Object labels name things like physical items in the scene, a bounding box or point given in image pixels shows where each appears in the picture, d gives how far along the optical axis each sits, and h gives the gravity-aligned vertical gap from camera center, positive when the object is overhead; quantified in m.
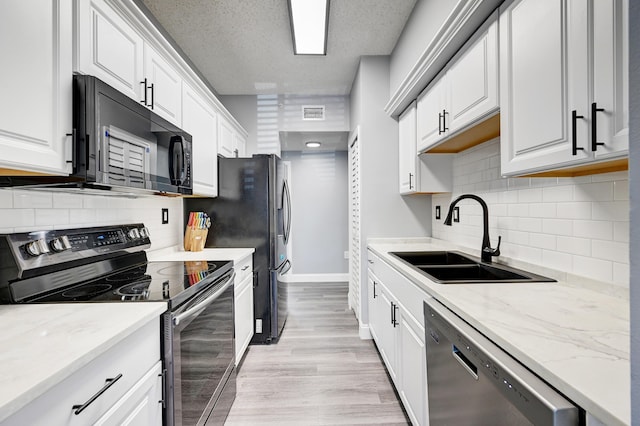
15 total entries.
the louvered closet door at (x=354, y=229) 3.34 -0.17
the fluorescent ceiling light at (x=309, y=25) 2.25 +1.46
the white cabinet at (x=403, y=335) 1.51 -0.70
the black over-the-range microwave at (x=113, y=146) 1.20 +0.30
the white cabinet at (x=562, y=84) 0.88 +0.41
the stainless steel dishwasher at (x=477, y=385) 0.67 -0.44
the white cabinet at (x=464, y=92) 1.46 +0.66
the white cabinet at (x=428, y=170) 2.57 +0.35
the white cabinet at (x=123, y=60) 1.27 +0.73
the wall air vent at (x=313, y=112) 4.00 +1.26
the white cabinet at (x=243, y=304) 2.39 -0.71
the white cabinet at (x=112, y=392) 0.71 -0.46
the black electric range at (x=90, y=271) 1.19 -0.26
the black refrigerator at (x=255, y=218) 2.90 -0.04
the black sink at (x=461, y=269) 1.50 -0.31
